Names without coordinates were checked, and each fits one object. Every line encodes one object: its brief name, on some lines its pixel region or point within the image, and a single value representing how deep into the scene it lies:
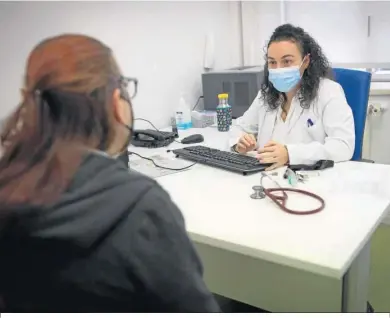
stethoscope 1.28
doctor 1.81
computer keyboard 1.66
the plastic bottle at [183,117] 2.56
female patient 0.72
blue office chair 1.91
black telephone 2.15
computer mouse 2.18
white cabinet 2.90
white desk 1.10
